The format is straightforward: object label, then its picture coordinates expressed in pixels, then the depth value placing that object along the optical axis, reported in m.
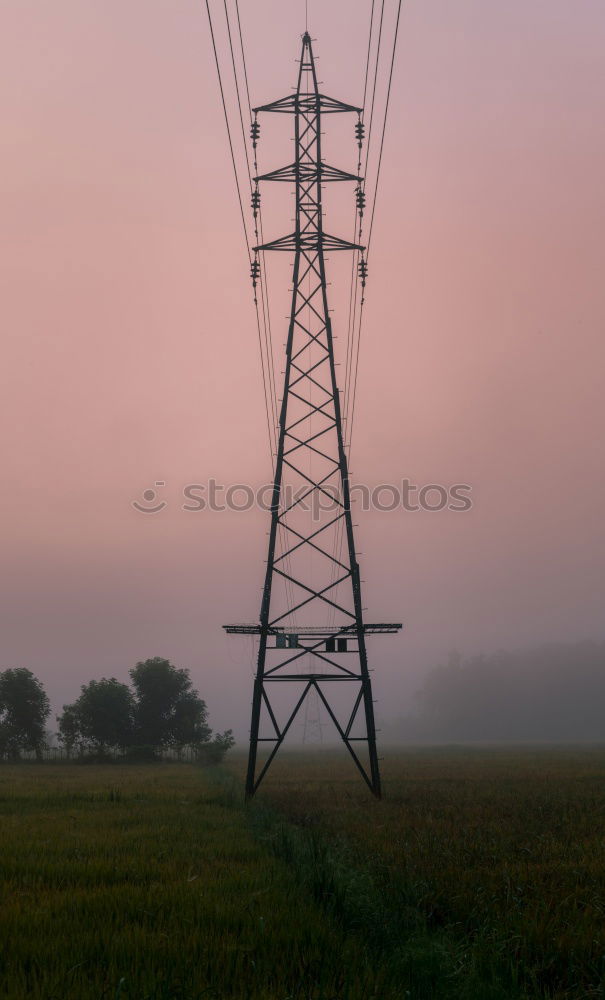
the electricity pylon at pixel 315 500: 25.06
